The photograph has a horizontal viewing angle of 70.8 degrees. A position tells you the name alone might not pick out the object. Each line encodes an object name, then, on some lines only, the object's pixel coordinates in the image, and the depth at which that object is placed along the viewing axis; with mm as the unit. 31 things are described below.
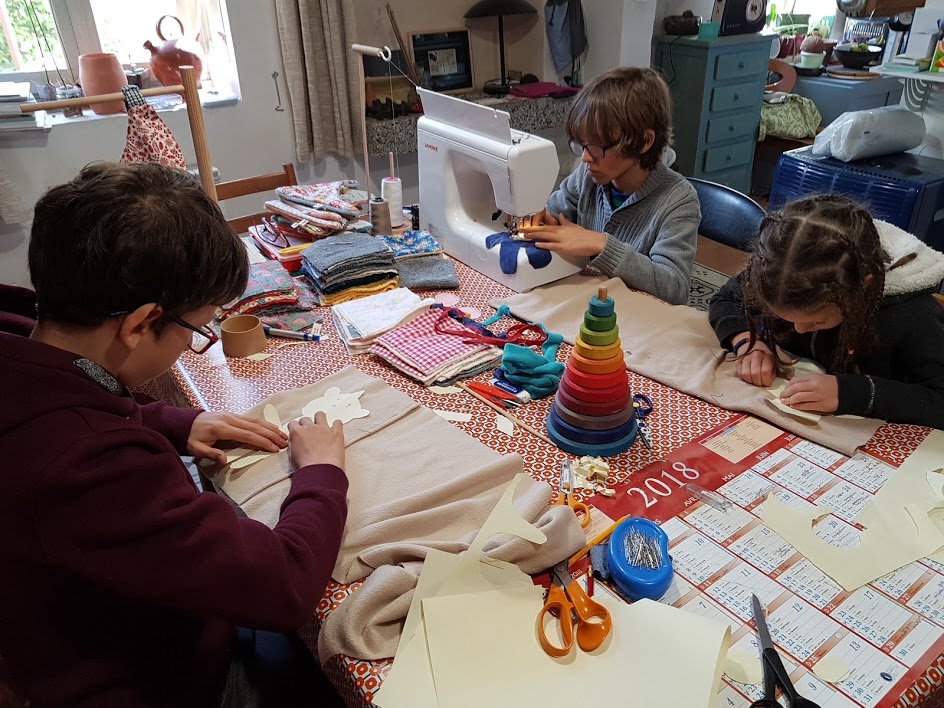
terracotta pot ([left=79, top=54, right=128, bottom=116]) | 2914
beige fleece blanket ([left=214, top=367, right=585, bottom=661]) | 855
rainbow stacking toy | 1121
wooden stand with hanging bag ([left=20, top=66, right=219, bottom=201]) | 1671
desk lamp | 3605
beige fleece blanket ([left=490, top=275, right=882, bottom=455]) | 1214
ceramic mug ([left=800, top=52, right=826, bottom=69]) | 4816
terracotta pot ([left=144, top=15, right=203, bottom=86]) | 3082
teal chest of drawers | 4156
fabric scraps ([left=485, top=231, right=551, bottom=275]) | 1720
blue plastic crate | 2918
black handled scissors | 736
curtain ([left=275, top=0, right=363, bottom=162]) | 3188
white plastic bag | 3086
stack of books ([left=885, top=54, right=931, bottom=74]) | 3361
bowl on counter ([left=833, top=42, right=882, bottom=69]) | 4703
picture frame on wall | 3784
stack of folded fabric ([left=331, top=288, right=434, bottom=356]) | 1522
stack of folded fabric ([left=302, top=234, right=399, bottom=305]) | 1730
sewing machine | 1650
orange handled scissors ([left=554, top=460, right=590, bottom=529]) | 1015
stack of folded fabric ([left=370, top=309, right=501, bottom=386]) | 1391
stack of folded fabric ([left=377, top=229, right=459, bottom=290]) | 1777
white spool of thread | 2004
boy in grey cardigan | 1735
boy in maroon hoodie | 724
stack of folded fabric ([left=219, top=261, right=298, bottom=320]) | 1631
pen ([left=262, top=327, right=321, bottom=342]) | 1562
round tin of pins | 884
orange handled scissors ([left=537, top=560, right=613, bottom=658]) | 818
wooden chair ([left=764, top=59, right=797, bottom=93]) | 4852
